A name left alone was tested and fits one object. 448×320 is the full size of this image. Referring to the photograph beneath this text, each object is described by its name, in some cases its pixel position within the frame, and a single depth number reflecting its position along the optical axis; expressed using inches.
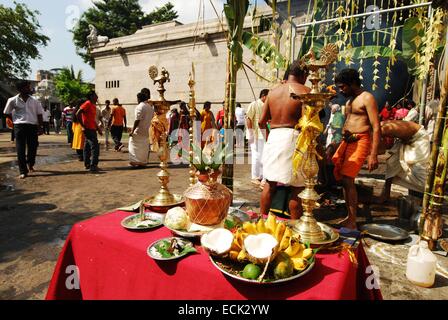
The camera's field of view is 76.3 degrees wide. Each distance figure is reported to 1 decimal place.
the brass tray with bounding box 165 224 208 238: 70.3
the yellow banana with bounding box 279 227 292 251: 59.3
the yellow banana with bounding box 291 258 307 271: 55.8
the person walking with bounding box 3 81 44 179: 241.1
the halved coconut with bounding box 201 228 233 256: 57.2
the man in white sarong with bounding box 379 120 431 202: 164.2
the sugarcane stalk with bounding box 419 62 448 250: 117.3
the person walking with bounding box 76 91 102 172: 277.4
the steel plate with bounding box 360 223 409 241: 138.6
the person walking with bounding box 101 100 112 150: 467.5
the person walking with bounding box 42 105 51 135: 710.5
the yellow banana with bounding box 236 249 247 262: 56.2
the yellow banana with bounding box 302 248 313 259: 59.0
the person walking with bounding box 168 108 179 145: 362.6
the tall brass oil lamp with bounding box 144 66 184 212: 97.7
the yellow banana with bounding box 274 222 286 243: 60.8
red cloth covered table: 53.9
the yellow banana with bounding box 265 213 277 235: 62.6
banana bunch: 57.0
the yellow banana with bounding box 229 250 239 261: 57.5
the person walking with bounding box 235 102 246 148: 482.9
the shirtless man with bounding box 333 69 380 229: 143.4
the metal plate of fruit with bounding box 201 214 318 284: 52.9
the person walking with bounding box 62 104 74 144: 464.8
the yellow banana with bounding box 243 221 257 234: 62.9
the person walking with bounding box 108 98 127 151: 387.9
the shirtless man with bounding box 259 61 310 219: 124.6
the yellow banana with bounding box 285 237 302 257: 59.2
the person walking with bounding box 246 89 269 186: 225.0
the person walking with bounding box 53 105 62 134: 834.2
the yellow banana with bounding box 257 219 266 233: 62.7
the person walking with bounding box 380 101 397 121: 364.8
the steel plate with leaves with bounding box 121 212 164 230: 77.3
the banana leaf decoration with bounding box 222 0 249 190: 114.7
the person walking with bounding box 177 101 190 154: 353.1
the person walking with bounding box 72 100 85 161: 323.7
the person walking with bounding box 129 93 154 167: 290.8
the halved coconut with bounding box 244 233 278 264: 53.8
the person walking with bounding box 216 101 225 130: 422.7
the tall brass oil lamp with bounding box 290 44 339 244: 72.1
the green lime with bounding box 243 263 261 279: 52.3
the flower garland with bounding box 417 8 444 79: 145.8
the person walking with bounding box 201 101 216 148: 350.3
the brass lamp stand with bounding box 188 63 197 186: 95.0
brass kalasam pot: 71.6
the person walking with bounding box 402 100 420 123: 281.3
